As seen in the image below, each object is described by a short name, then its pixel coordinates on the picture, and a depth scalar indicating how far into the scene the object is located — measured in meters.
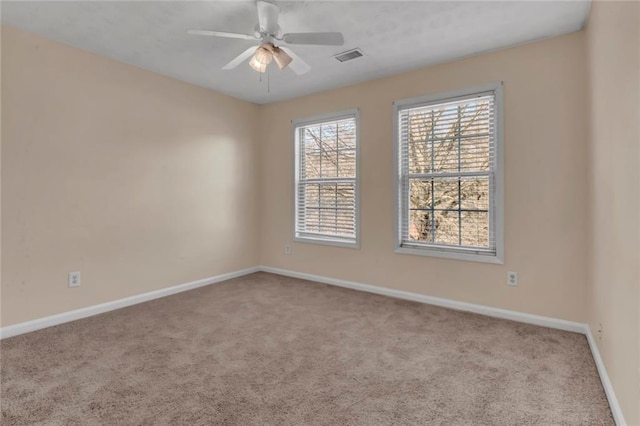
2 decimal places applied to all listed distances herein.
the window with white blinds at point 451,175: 3.11
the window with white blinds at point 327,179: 4.10
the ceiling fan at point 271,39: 2.21
